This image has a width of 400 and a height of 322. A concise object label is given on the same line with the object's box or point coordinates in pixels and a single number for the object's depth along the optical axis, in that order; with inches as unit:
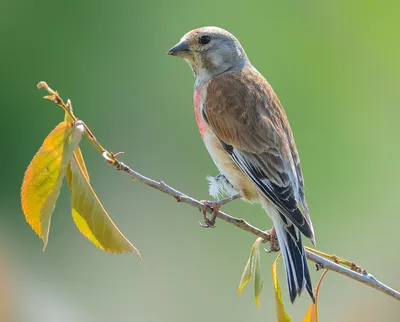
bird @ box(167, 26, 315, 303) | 226.4
